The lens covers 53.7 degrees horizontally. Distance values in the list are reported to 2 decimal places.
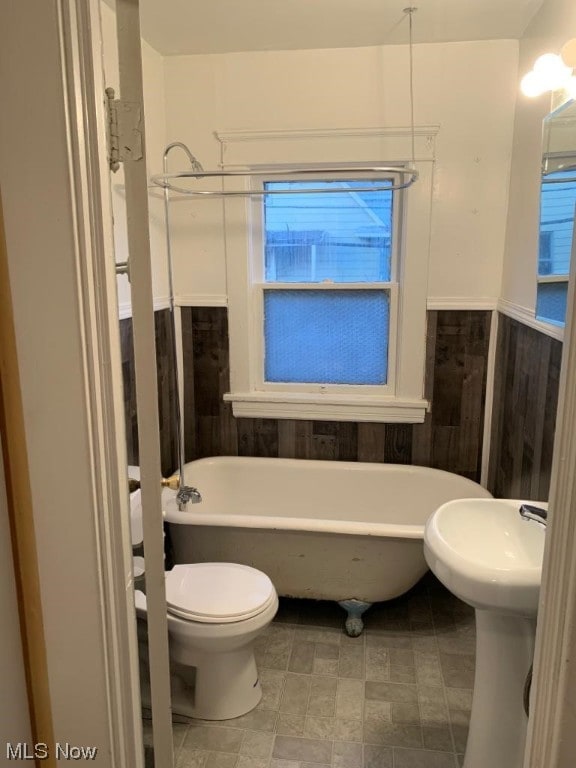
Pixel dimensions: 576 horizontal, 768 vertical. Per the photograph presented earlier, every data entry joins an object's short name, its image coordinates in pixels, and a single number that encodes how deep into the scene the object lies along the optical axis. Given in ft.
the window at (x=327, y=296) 9.14
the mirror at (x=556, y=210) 5.74
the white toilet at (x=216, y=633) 5.82
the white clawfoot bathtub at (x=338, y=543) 7.34
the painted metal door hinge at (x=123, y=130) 3.07
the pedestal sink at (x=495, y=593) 4.21
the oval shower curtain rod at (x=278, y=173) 7.82
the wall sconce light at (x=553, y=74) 5.58
